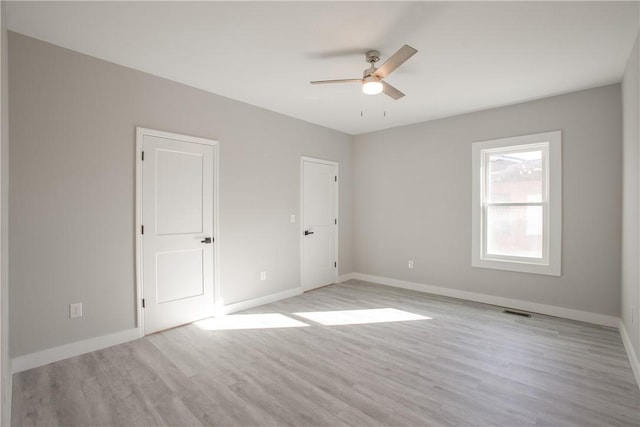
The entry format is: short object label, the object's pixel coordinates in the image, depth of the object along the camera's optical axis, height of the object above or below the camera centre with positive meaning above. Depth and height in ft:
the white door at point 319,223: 16.78 -0.65
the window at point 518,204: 12.88 +0.33
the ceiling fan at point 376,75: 8.44 +3.90
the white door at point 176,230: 10.89 -0.72
